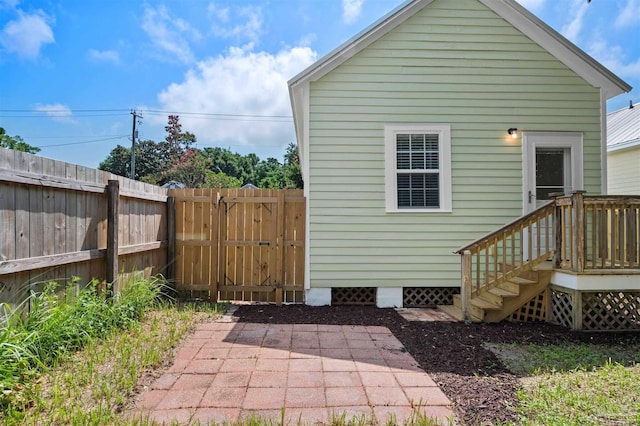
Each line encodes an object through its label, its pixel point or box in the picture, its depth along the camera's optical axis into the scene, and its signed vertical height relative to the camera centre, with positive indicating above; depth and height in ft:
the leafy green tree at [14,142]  88.64 +19.40
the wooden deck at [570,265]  15.52 -2.13
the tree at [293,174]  94.69 +11.47
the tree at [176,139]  120.98 +26.25
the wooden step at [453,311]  17.03 -4.74
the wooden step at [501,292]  16.40 -3.51
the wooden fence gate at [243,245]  20.08 -1.63
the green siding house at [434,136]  19.74 +4.38
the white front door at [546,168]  19.97 +2.66
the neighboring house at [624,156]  29.86 +5.18
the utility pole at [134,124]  96.51 +25.05
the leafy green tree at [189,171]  99.35 +12.25
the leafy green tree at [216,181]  102.78 +10.07
